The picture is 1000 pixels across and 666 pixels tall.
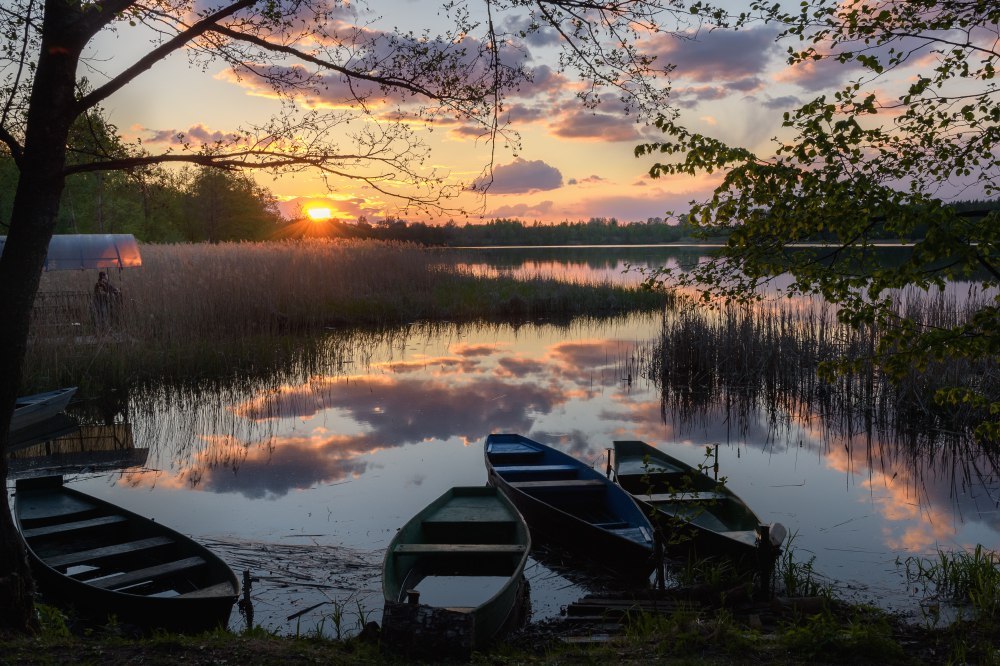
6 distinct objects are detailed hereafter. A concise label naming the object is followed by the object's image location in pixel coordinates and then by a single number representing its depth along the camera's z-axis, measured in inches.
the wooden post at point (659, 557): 247.9
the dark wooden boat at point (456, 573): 187.6
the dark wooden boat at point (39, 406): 428.1
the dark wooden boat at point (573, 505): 263.9
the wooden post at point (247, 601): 229.3
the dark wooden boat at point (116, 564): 214.1
